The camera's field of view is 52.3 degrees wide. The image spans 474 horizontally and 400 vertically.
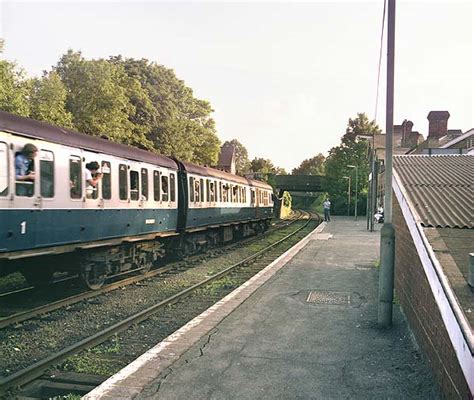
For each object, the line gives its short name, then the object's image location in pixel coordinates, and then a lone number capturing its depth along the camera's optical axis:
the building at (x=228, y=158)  87.56
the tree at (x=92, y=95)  25.89
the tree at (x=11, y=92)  18.84
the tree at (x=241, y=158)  113.51
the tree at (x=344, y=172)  53.57
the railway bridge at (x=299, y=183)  71.75
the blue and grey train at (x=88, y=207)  7.31
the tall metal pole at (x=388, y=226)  6.54
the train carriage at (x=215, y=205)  14.68
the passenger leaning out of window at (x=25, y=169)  7.30
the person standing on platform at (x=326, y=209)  35.44
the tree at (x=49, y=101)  21.61
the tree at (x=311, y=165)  108.22
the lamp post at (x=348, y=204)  50.34
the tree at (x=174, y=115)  36.16
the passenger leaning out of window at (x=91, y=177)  9.05
